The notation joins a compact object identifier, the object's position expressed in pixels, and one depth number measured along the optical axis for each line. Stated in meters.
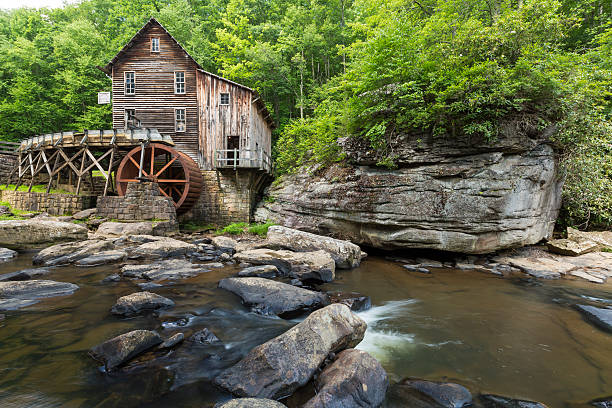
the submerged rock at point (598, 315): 3.71
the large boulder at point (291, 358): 2.15
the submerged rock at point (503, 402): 2.12
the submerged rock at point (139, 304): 3.58
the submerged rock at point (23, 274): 4.73
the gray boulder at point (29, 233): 7.45
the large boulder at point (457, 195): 6.73
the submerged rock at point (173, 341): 2.79
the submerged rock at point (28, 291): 3.80
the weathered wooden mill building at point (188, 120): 13.64
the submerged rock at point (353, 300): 4.23
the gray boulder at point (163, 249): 6.99
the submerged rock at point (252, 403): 1.76
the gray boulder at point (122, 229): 9.20
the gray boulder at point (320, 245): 7.08
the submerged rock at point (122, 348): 2.44
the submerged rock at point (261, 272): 5.65
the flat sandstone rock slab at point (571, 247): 7.30
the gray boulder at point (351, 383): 1.96
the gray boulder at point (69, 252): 6.11
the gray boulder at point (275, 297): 3.98
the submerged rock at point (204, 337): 3.09
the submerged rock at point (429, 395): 2.14
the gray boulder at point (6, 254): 6.28
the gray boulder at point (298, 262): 5.78
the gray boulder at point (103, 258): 6.11
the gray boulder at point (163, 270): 5.36
